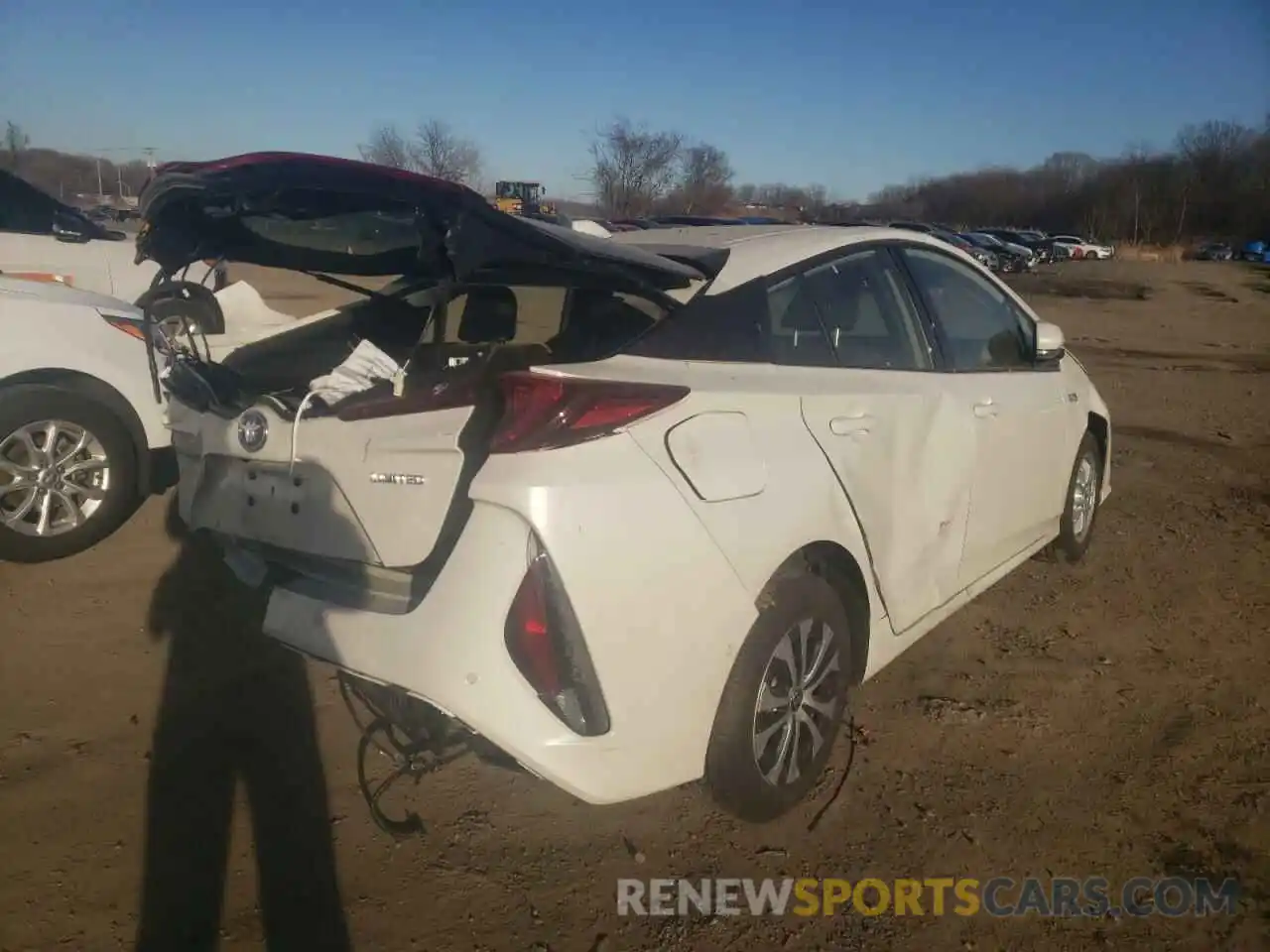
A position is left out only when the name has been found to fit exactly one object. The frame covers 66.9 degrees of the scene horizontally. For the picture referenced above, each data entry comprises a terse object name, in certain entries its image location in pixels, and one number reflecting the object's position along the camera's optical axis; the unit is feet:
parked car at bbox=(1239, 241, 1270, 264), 183.76
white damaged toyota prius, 7.24
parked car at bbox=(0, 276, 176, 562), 14.93
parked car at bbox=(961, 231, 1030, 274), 137.28
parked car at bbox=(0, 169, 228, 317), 20.57
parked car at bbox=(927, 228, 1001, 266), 130.69
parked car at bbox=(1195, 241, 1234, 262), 186.62
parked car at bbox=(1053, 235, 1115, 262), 180.75
